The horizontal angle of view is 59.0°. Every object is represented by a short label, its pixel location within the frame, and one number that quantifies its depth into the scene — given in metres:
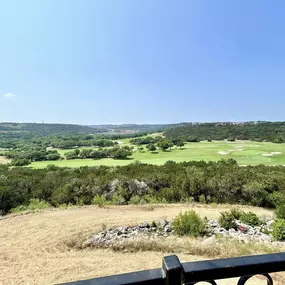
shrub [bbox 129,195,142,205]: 20.12
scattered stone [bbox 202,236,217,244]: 9.99
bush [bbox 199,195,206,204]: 20.93
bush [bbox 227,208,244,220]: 13.64
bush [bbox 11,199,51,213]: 17.12
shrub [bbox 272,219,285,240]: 10.74
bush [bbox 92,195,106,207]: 19.06
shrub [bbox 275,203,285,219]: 13.66
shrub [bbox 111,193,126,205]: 19.70
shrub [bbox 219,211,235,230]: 12.33
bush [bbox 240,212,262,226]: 12.97
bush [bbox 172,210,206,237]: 11.24
